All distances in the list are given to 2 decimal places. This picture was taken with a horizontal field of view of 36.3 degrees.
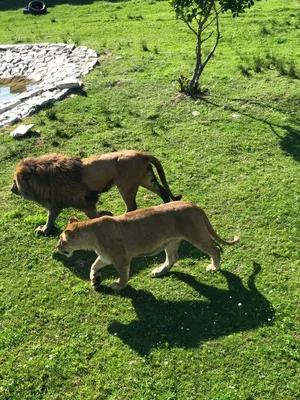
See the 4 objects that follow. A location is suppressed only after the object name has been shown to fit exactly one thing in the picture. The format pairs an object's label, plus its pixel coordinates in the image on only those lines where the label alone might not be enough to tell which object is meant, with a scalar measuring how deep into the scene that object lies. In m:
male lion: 7.43
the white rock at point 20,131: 10.94
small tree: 11.41
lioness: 6.27
